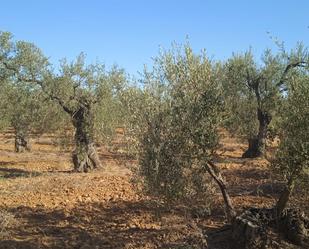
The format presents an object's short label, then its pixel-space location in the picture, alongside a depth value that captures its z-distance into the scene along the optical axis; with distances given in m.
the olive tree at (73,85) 23.39
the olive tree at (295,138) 9.95
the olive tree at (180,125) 10.36
